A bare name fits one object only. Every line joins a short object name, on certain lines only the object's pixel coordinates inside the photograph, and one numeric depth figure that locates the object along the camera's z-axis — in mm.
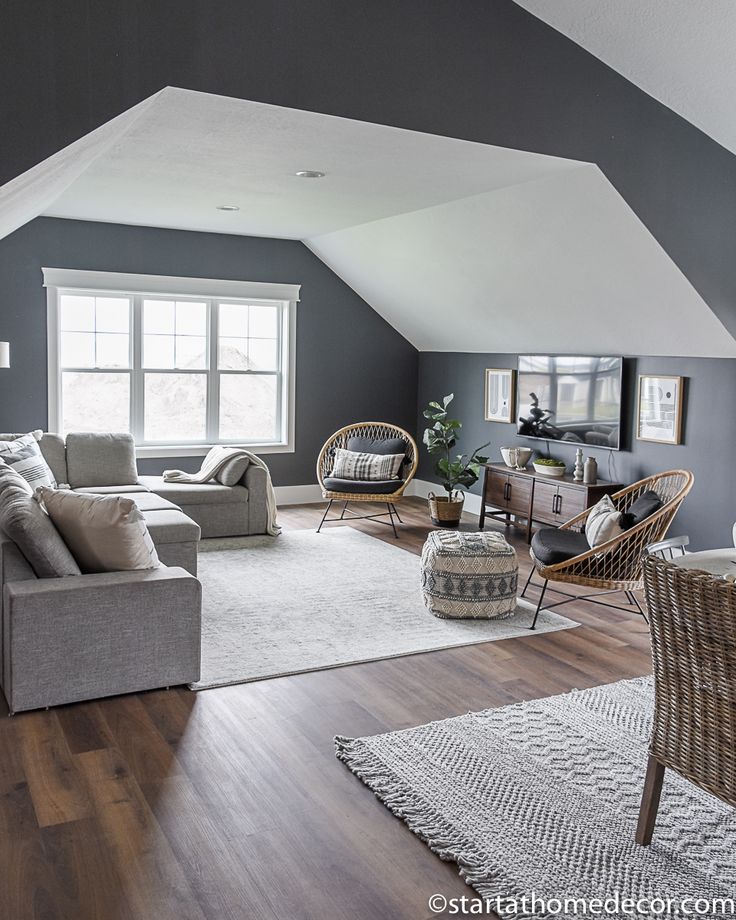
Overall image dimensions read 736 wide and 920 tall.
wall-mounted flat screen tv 6449
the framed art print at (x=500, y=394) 7527
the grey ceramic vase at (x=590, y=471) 6387
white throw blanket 6805
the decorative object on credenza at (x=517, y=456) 7016
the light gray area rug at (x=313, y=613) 4152
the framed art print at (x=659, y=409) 5941
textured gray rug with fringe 2436
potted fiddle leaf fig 7316
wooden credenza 6250
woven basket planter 7324
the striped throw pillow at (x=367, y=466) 7117
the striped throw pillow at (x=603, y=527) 4637
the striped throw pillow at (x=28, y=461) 5637
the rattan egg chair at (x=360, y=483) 6965
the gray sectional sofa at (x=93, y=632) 3365
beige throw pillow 3621
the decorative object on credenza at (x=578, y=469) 6508
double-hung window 7363
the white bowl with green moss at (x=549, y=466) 6680
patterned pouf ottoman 4738
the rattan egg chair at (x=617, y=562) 4527
